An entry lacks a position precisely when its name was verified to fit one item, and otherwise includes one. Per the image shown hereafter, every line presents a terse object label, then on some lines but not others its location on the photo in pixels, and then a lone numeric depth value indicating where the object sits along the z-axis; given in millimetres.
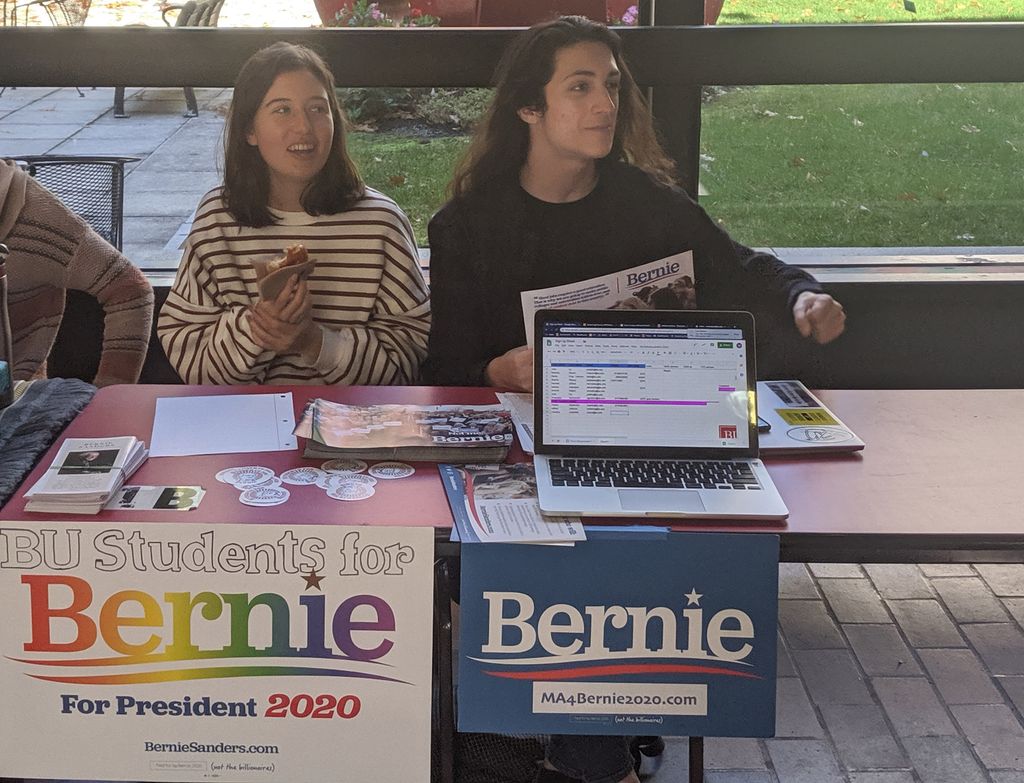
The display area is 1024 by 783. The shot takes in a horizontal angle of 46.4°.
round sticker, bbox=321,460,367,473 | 2105
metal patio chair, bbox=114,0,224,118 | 3420
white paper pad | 2190
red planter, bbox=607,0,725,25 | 3443
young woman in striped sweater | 2717
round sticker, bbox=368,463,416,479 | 2086
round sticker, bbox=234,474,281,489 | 2018
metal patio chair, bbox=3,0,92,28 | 3385
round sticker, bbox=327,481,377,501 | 1989
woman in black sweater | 2732
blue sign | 1885
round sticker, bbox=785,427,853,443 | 2215
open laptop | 2096
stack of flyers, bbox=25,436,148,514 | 1916
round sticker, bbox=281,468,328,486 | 2045
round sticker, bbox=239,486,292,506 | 1959
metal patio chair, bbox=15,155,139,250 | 3297
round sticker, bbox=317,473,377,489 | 2041
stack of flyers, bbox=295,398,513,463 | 2143
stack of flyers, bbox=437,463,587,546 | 1866
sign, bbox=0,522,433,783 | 1879
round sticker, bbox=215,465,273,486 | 2043
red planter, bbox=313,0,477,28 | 3426
